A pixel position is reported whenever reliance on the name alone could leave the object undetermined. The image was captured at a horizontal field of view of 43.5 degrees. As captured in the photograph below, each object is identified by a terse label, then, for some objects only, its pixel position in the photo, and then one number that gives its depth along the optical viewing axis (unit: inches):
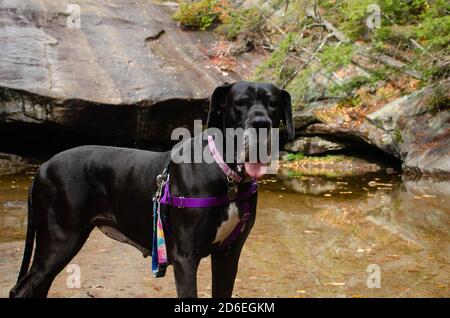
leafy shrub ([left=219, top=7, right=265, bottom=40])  630.0
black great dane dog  128.1
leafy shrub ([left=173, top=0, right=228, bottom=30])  669.9
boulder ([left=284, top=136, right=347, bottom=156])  553.6
